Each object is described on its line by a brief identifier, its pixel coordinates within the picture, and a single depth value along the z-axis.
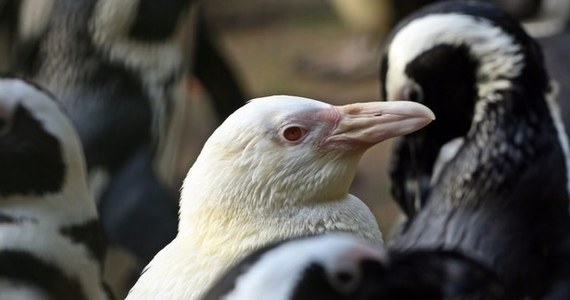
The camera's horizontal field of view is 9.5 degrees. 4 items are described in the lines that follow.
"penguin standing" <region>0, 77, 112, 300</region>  5.94
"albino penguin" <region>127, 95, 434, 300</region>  5.35
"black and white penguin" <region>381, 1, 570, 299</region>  6.90
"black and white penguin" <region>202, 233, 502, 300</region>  4.20
